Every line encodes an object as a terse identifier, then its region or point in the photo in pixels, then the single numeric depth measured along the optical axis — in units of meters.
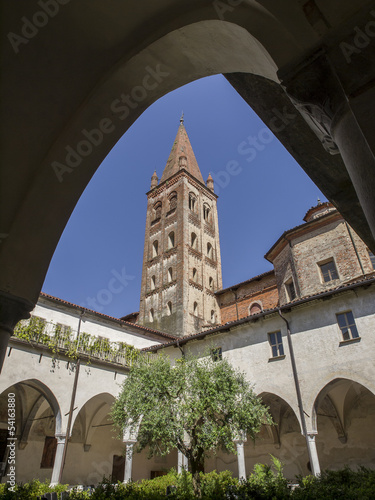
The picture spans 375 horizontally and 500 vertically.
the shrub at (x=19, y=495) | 6.27
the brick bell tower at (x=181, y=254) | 29.92
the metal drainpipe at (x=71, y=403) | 14.01
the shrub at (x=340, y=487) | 6.09
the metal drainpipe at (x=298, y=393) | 12.57
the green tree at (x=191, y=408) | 11.34
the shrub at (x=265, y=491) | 6.63
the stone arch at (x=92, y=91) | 2.40
